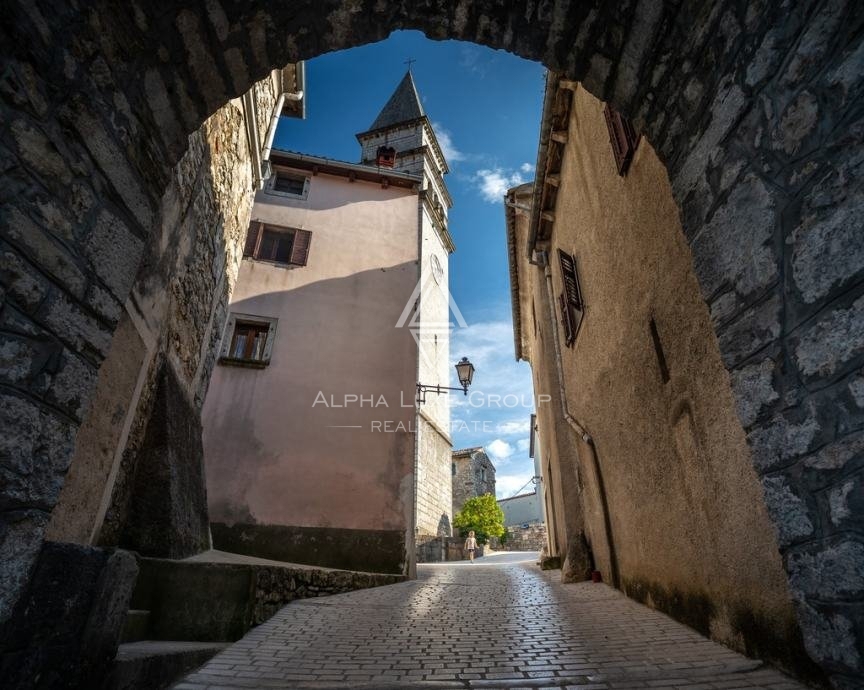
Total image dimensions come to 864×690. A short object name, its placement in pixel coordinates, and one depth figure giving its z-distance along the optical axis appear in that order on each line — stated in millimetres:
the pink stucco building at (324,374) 7844
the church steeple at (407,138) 23562
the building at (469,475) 27531
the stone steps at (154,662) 1950
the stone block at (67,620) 1362
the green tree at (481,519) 22219
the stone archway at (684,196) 1280
